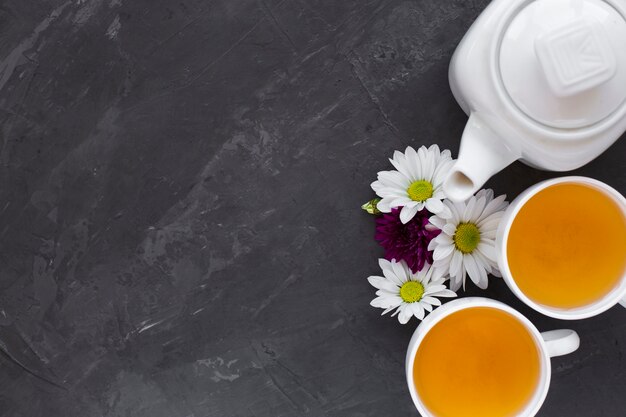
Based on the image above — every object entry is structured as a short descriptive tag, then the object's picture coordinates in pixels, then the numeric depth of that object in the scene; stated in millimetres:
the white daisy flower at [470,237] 809
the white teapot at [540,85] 607
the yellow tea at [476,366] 806
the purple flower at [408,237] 822
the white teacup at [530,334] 769
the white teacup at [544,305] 731
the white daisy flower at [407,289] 831
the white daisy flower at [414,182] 810
